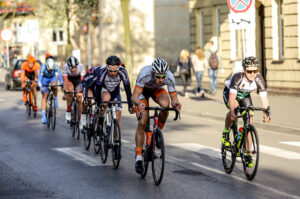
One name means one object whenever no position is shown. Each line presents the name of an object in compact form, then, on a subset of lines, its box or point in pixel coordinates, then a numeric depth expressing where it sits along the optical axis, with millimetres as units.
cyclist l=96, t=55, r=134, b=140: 11008
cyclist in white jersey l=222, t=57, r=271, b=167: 9648
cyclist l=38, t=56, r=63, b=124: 16922
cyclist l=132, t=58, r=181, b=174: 9422
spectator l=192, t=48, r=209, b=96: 26031
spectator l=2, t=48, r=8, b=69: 56219
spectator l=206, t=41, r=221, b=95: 26047
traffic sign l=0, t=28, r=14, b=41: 36406
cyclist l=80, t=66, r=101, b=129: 12391
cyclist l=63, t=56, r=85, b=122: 15266
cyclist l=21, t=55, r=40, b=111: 18859
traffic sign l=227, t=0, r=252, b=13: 17875
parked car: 33594
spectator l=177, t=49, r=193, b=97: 25938
